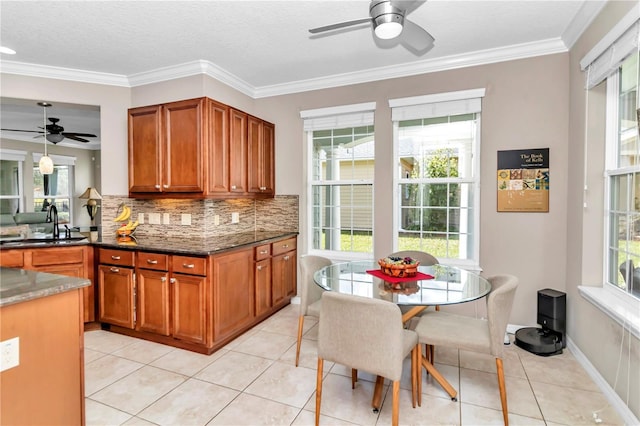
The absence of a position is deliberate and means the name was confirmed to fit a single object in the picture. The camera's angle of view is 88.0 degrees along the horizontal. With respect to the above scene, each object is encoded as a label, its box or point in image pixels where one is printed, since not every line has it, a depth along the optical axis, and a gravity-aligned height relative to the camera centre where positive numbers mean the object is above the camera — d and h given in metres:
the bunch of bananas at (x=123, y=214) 3.67 -0.09
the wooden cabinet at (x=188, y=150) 3.21 +0.56
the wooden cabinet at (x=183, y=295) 2.86 -0.83
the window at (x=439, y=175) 3.41 +0.33
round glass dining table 2.01 -0.55
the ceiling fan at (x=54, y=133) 5.09 +1.14
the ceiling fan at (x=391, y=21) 1.96 +1.17
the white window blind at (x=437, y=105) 3.32 +1.05
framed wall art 3.12 +0.24
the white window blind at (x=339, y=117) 3.78 +1.06
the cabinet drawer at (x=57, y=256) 3.11 -0.48
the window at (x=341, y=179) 3.89 +0.33
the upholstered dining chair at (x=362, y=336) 1.72 -0.71
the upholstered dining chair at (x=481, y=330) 1.98 -0.82
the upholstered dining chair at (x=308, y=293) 2.74 -0.75
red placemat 2.38 -0.53
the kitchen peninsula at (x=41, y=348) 1.34 -0.63
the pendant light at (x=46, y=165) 4.52 +0.56
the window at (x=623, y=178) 2.21 +0.19
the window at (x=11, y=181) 6.87 +0.52
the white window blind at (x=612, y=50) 1.95 +1.05
